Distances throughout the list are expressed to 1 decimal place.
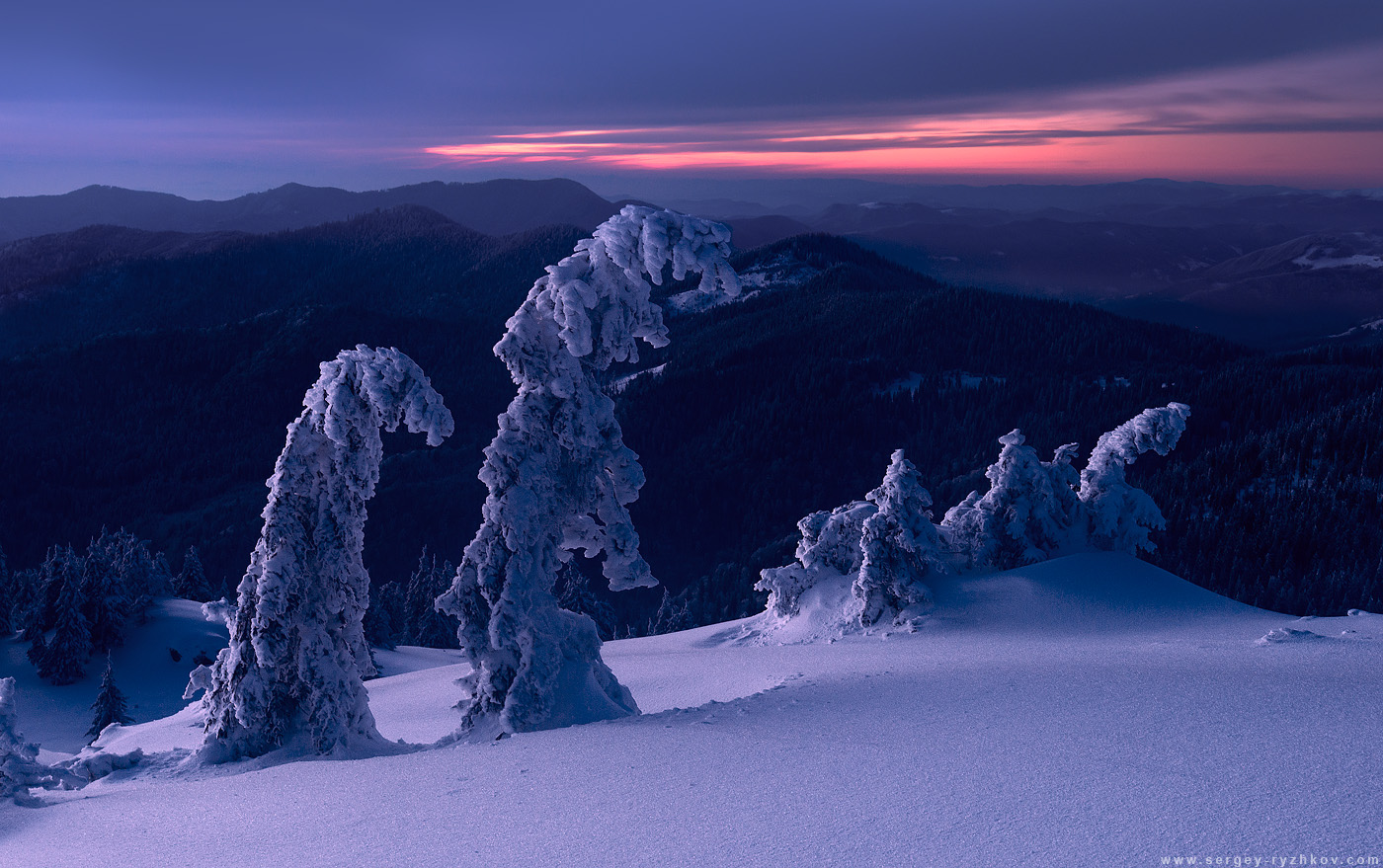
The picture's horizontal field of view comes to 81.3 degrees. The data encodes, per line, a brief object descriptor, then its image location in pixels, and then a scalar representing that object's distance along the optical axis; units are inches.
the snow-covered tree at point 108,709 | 1451.8
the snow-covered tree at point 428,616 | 2427.4
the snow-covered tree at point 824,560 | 976.3
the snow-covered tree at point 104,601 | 1872.5
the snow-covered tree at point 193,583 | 2450.8
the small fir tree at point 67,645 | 1779.0
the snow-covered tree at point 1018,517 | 970.1
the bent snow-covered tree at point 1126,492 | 992.9
